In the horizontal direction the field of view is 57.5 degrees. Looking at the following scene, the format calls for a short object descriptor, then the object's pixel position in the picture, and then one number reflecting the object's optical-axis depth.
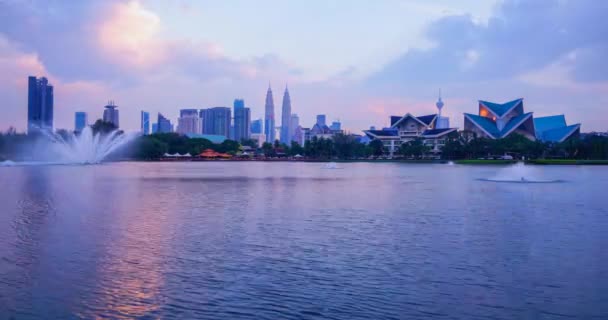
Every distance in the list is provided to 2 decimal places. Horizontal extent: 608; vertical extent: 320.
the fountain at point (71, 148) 76.31
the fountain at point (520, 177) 37.22
